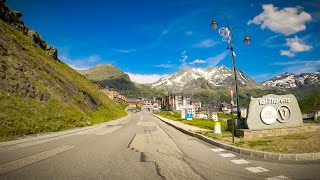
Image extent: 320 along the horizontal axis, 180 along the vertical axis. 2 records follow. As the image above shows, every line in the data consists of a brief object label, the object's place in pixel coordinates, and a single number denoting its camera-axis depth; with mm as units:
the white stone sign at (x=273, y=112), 16500
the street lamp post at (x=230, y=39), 19153
